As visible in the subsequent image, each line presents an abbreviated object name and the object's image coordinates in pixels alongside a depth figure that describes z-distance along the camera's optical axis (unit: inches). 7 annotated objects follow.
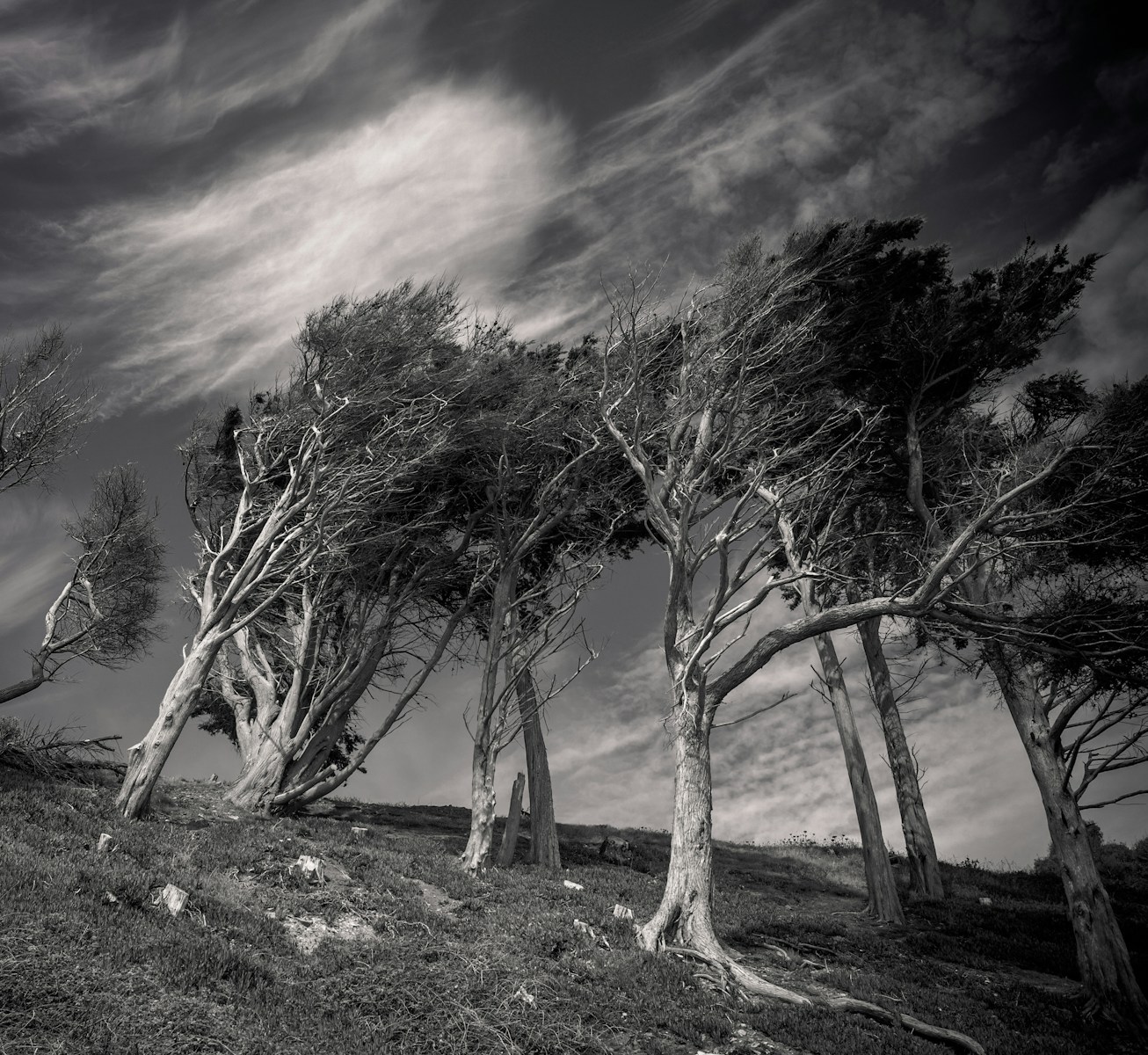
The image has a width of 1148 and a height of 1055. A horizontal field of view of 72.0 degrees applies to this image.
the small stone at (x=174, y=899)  333.3
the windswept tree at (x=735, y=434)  420.5
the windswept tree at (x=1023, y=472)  444.5
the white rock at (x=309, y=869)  423.9
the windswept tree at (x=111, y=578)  798.5
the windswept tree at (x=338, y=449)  602.2
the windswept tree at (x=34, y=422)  689.0
